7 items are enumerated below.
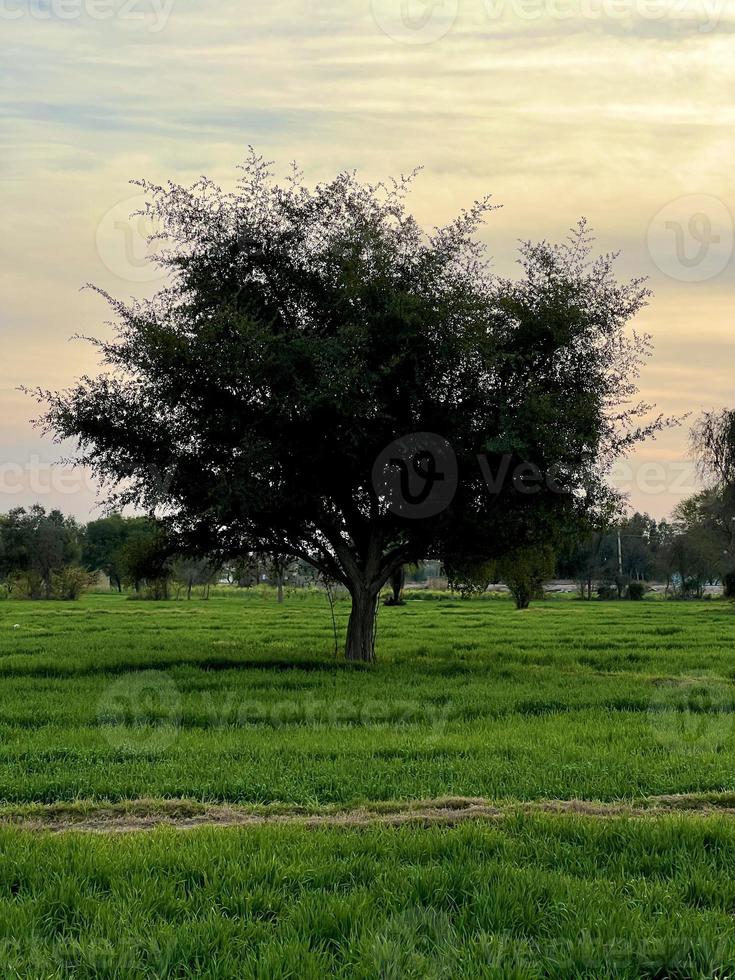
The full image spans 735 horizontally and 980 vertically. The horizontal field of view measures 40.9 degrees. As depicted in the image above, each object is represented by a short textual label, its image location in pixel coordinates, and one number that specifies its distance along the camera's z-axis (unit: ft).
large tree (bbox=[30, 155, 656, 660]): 75.15
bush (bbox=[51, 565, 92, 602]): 297.53
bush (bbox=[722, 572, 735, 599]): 260.21
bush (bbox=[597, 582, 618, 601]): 353.51
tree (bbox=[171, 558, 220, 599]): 269.42
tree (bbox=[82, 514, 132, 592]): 408.03
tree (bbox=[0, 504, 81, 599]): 315.78
